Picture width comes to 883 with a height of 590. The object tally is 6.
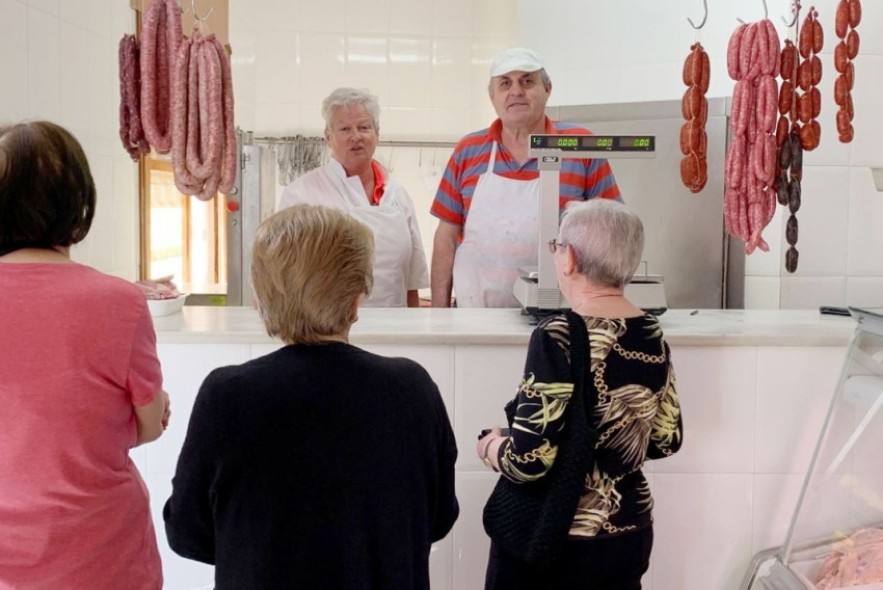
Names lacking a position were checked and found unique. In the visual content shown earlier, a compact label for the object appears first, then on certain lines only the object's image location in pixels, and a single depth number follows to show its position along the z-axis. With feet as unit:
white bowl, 10.01
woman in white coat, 13.74
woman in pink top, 5.73
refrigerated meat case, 7.70
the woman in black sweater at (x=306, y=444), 5.31
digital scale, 9.30
